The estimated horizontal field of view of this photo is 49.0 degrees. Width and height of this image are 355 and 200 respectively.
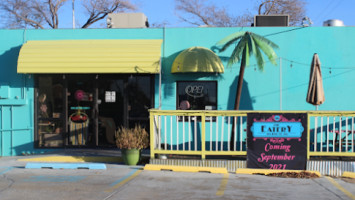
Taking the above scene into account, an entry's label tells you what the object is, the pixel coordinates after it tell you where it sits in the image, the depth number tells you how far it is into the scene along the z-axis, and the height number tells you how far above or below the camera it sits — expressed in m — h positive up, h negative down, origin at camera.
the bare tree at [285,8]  32.53 +7.47
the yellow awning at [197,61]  11.59 +1.04
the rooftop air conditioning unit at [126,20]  13.62 +2.65
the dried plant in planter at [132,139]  10.07 -1.15
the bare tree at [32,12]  31.34 +6.76
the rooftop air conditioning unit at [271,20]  13.01 +2.54
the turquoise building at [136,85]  12.31 +0.33
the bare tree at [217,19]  34.78 +6.92
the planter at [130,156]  10.15 -1.58
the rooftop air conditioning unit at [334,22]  12.80 +2.44
